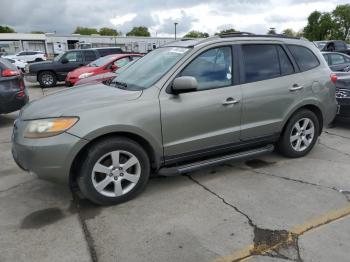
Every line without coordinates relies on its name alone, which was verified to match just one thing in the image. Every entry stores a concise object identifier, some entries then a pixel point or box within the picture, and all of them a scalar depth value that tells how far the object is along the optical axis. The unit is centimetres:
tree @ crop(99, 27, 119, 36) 12221
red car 1141
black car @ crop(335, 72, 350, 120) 654
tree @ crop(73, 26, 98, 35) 12728
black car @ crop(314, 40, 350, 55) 2000
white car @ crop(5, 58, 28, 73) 2686
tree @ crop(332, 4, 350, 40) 7469
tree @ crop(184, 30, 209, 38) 10332
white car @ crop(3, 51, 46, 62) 3302
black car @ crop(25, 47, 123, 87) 1530
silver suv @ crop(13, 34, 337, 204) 343
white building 5453
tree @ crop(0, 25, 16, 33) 10649
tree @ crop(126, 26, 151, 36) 11931
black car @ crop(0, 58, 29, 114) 705
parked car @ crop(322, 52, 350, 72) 1138
